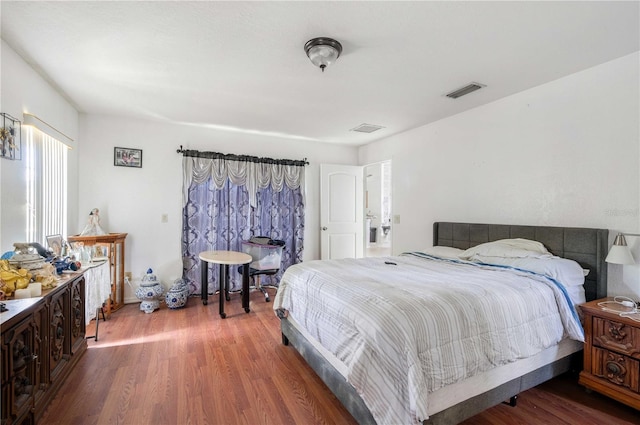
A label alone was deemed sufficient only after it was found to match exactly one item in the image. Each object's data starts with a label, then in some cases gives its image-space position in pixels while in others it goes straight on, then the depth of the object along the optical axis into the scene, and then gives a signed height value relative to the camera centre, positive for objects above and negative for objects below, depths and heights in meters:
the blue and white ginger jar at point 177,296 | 3.76 -1.12
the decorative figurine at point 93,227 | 3.46 -0.22
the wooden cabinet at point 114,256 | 3.34 -0.59
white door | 5.03 -0.04
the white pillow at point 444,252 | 3.06 -0.45
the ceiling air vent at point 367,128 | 4.15 +1.19
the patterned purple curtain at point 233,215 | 4.23 -0.08
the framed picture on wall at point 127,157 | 3.87 +0.70
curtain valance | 4.20 +0.59
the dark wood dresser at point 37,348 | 1.41 -0.83
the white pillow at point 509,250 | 2.51 -0.35
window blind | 2.48 +0.22
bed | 1.44 -0.82
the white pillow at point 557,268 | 2.21 -0.45
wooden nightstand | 1.84 -0.95
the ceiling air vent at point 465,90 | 2.79 +1.20
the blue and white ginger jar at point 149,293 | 3.64 -1.05
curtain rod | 4.18 +0.80
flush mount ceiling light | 2.03 +1.13
